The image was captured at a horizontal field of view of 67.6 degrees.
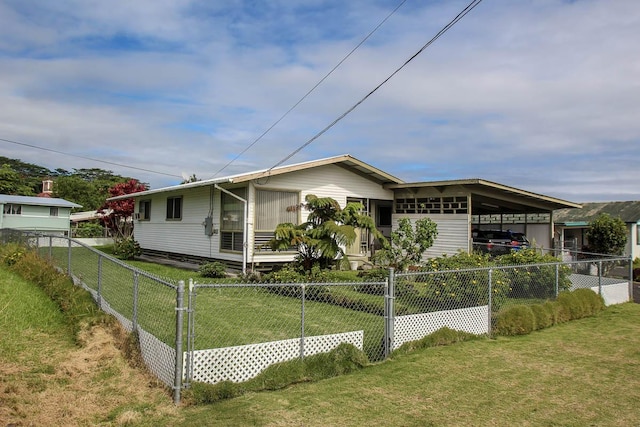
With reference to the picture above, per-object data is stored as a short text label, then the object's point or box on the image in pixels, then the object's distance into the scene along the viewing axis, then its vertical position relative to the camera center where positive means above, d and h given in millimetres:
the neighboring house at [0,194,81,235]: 31641 +857
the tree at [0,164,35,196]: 49294 +4300
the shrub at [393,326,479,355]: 6707 -1591
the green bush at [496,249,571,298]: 9555 -913
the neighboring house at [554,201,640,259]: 24953 +852
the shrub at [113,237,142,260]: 21156 -1004
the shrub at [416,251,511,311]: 8531 -1018
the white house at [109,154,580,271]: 14516 +956
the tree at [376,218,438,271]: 12711 -282
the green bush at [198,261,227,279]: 14008 -1234
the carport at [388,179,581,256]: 15821 +1202
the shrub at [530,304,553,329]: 8443 -1444
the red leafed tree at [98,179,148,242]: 28453 +948
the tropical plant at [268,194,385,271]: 10594 -22
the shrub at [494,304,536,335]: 8031 -1482
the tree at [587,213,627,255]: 21656 +34
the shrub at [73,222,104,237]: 35334 -325
